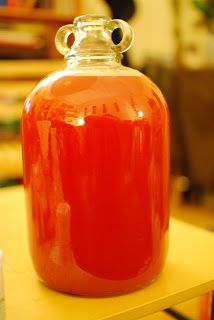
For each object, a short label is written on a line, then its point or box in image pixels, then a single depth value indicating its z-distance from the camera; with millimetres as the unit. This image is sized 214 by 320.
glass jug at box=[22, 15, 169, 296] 539
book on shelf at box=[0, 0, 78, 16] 2697
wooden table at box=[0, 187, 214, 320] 547
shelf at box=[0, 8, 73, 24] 2658
